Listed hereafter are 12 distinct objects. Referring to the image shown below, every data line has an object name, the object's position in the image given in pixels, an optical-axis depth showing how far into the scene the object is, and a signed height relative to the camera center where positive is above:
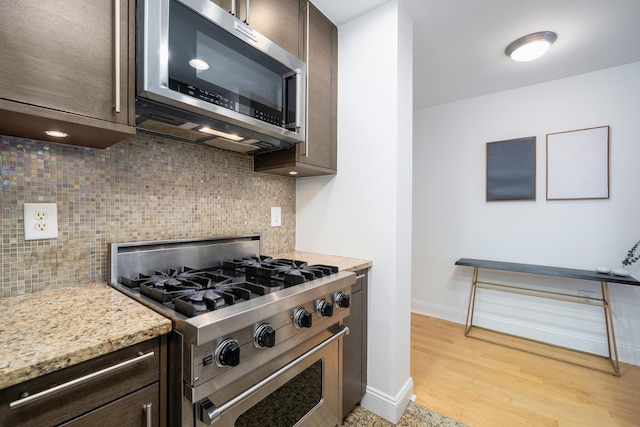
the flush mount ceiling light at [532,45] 1.89 +1.19
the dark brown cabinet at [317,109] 1.57 +0.64
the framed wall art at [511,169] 2.65 +0.42
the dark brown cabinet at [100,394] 0.55 -0.42
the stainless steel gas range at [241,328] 0.76 -0.39
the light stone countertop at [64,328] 0.56 -0.30
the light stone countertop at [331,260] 1.53 -0.30
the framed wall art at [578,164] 2.34 +0.42
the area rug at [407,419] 1.56 -1.22
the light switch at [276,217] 1.91 -0.04
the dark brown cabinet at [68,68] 0.70 +0.41
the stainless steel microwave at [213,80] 0.91 +0.54
